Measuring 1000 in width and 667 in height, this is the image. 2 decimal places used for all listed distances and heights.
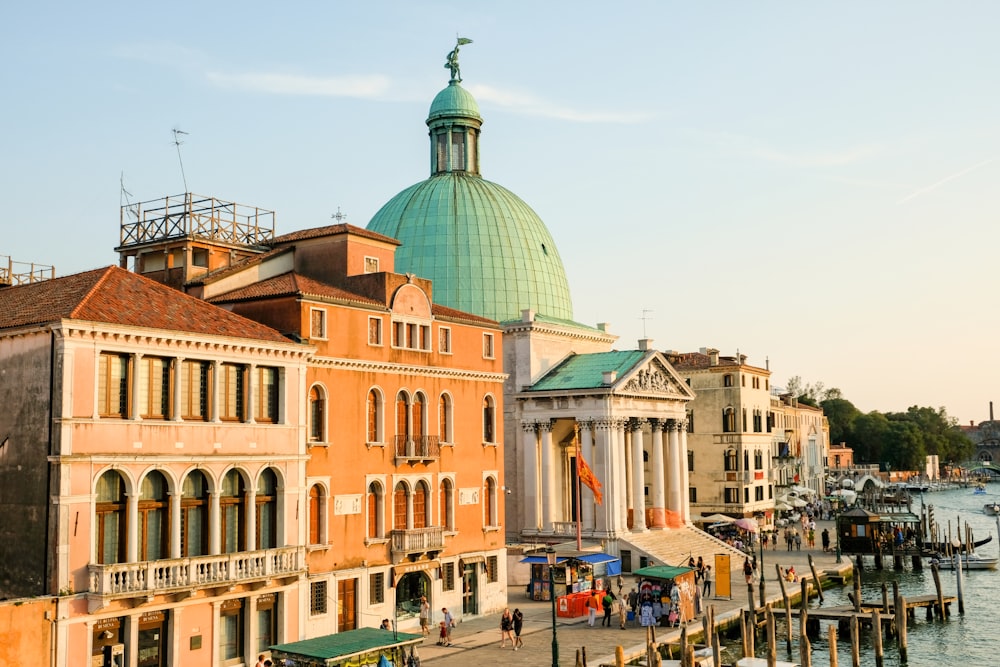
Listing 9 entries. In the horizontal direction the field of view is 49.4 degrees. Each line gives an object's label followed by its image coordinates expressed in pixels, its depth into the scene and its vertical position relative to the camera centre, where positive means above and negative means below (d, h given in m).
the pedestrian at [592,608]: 42.38 -5.90
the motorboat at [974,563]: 65.31 -7.04
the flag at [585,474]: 53.44 -0.88
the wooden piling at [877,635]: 39.03 -6.74
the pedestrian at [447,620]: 38.44 -5.71
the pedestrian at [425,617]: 39.19 -5.76
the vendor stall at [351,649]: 26.56 -4.68
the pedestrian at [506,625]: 36.69 -5.63
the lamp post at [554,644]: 31.19 -5.36
